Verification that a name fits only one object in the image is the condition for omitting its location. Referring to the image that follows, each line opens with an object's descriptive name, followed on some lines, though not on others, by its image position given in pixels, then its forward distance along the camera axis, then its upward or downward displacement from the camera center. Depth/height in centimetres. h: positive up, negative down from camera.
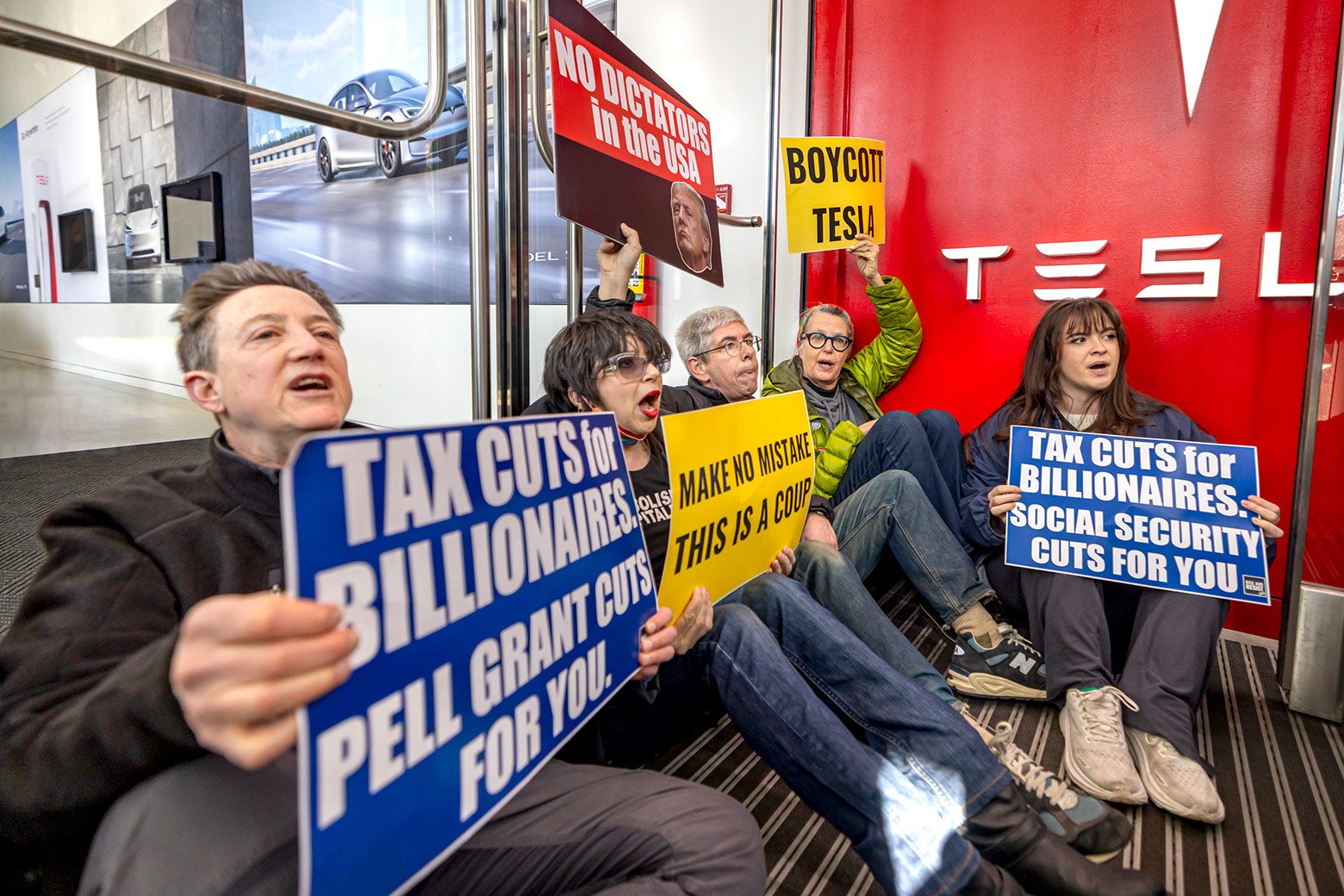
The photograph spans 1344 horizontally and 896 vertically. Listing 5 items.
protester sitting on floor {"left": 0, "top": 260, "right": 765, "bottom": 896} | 50 -27
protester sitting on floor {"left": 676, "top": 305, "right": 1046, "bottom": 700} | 178 -48
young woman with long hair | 137 -57
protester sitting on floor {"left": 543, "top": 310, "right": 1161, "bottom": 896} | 102 -58
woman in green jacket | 212 -14
